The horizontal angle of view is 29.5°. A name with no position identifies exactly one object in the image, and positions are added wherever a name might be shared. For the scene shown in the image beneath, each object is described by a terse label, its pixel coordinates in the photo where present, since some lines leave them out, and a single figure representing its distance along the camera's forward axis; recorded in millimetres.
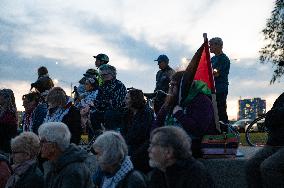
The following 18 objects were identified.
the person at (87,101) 9594
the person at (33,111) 9055
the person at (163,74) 10492
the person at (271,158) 5789
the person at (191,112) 6727
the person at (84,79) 10516
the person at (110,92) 8969
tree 40219
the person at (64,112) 8320
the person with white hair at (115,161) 5789
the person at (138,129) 7148
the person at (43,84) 9719
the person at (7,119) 8750
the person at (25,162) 6488
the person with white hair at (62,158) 5992
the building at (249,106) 156250
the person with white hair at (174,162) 5094
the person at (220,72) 9742
